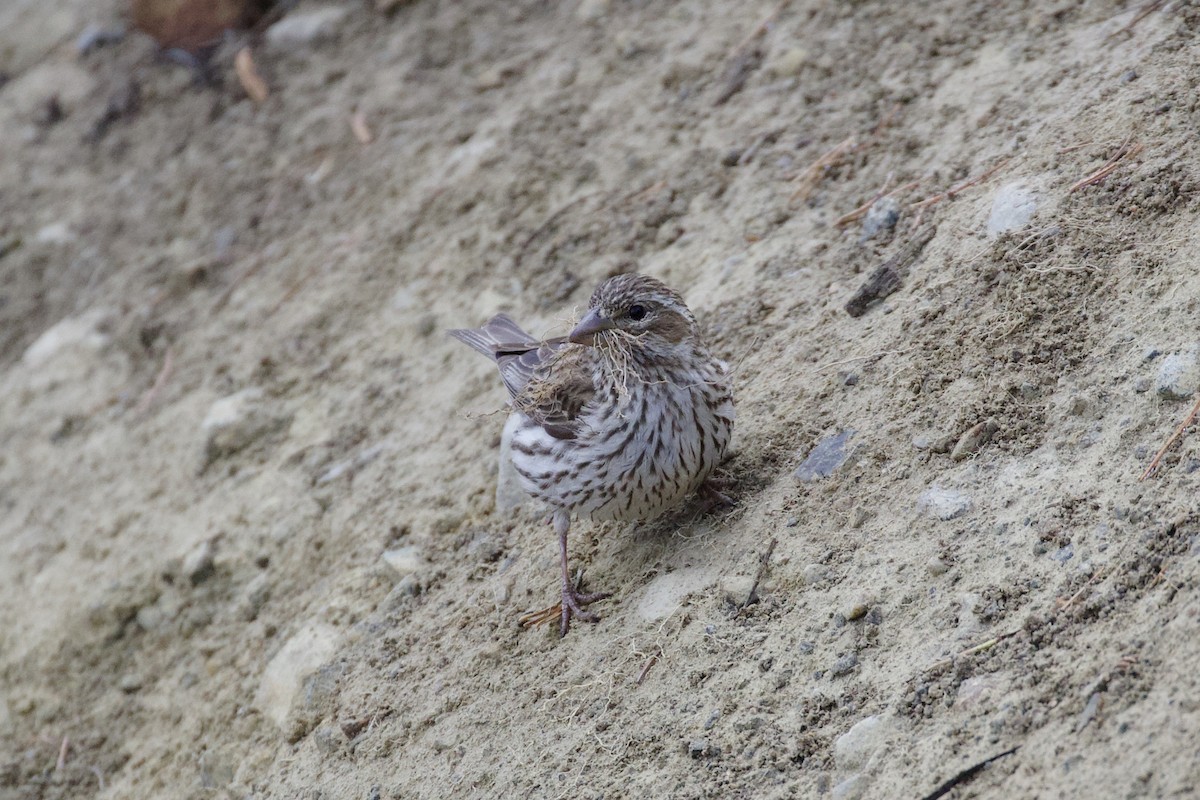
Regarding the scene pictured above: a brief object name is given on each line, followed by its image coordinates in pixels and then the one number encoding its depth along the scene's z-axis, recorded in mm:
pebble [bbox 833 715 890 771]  6434
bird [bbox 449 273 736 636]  8750
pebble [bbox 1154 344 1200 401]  6945
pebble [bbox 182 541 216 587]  11148
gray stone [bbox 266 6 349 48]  17125
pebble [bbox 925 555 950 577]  7090
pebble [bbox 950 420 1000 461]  7699
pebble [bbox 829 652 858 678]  6972
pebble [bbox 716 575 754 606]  7863
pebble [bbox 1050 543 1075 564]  6678
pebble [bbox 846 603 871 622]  7203
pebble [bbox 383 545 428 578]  10008
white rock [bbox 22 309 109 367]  15070
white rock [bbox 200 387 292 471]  12367
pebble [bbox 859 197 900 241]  9883
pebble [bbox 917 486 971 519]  7398
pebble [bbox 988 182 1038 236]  8695
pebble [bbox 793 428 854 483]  8367
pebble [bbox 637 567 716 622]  8242
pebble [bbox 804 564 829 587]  7613
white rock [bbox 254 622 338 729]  9617
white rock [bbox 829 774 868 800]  6262
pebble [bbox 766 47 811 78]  12211
